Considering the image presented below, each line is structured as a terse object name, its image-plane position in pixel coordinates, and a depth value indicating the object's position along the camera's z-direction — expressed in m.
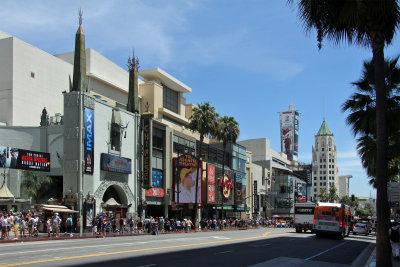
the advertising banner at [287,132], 185.12
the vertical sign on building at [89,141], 39.87
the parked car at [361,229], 51.28
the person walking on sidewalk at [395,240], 19.70
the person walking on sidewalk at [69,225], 35.25
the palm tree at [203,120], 56.91
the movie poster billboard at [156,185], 50.62
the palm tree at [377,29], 12.11
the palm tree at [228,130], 61.55
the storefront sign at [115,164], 42.41
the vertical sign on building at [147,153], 48.79
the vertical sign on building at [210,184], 63.62
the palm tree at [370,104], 20.71
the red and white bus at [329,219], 37.00
